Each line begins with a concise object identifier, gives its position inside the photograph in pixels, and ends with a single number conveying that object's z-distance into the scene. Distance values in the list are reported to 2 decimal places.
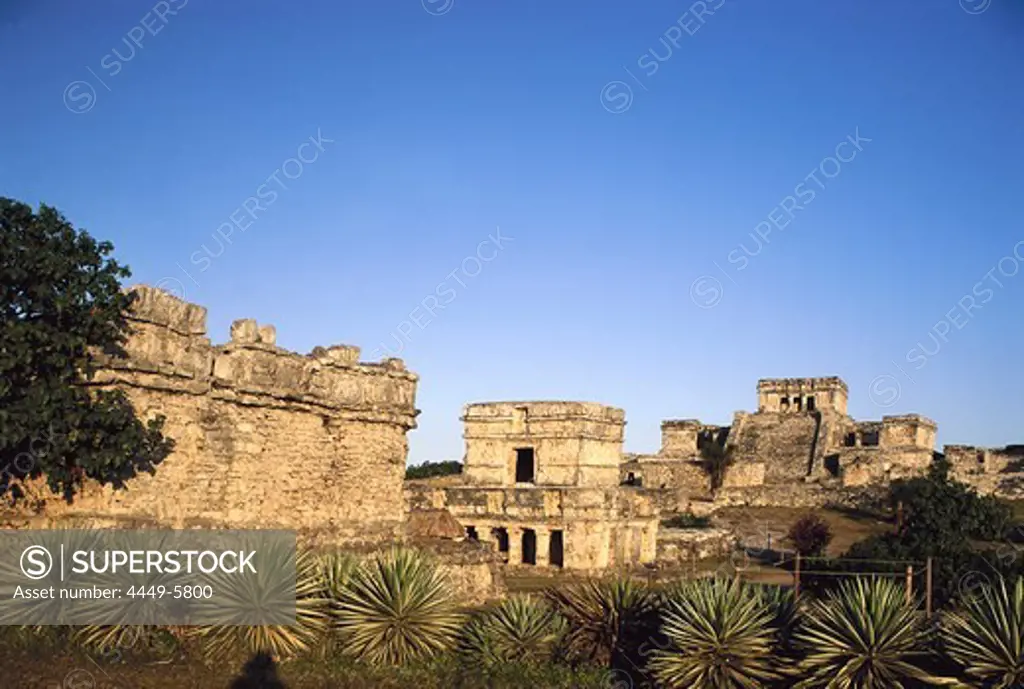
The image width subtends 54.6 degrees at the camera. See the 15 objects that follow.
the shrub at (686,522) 40.22
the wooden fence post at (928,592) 13.56
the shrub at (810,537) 32.72
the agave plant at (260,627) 11.77
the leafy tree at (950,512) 29.53
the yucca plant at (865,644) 11.34
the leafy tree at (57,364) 11.71
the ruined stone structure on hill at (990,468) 47.19
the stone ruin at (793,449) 49.81
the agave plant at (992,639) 10.77
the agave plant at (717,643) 11.96
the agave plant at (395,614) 12.45
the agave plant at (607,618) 13.62
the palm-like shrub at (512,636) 12.87
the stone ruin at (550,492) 28.09
